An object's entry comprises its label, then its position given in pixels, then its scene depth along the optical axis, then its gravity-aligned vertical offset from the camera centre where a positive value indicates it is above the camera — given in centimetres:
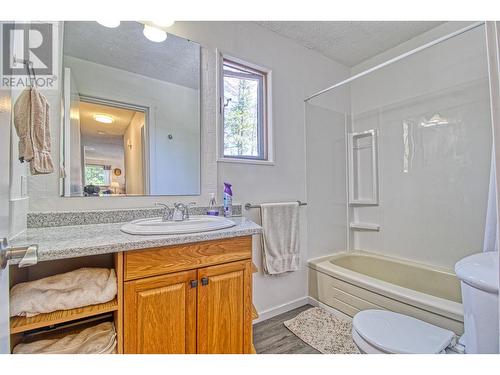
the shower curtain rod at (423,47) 135 +96
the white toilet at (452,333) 81 -72
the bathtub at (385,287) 133 -75
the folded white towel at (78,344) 82 -58
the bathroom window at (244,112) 176 +67
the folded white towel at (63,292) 77 -37
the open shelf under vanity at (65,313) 77 -43
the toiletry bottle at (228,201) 157 -7
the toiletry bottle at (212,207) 152 -11
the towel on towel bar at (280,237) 178 -38
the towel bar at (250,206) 174 -11
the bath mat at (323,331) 149 -106
